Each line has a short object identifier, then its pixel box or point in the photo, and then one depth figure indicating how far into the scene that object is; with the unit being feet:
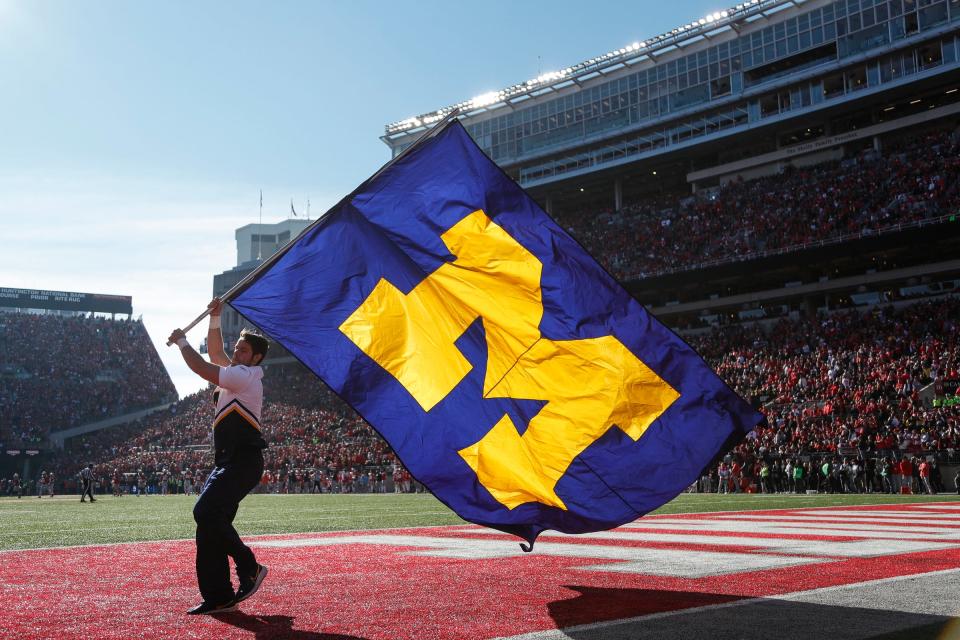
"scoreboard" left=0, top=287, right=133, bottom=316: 263.08
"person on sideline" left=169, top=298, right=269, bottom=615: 18.11
